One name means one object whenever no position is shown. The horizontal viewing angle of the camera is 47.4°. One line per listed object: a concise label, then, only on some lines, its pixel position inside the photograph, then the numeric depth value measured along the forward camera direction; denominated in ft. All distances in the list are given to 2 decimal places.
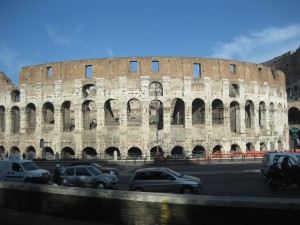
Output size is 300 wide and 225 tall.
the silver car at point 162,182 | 42.37
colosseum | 118.01
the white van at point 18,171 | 53.60
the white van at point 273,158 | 54.91
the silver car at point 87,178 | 49.60
